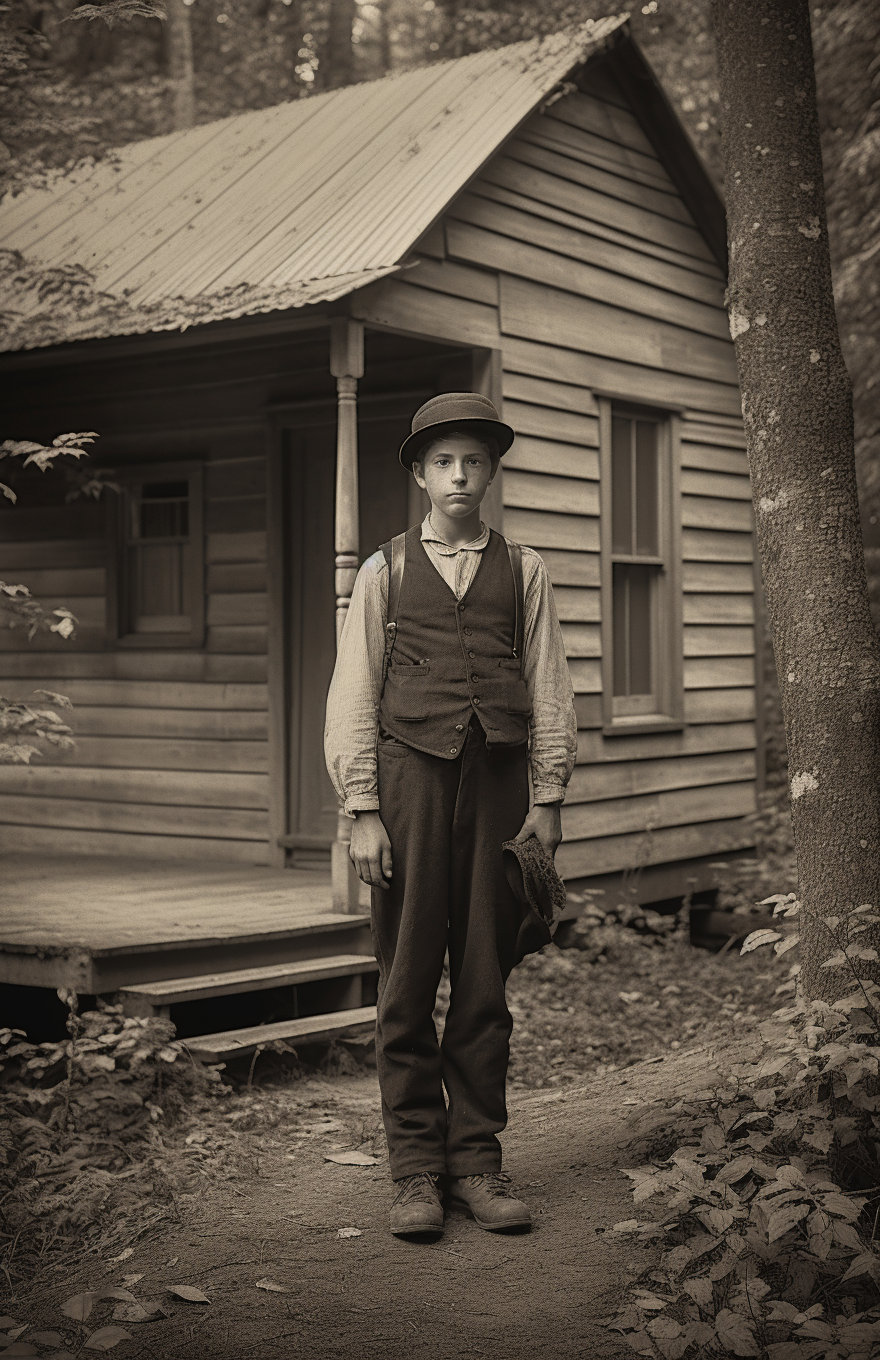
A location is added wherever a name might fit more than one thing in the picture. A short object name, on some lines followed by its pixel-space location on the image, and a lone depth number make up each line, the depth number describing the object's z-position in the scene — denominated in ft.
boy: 13.74
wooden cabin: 26.00
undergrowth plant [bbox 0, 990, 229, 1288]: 14.89
